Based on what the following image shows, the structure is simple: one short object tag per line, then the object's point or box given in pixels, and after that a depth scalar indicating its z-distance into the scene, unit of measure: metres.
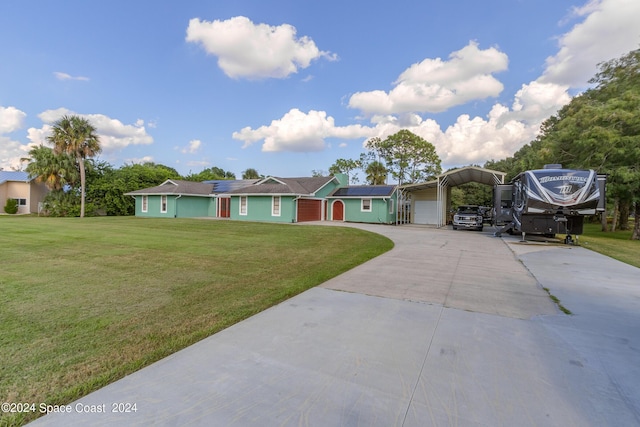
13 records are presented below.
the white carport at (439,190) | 19.39
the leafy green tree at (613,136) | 13.98
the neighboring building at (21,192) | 30.81
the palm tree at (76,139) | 23.83
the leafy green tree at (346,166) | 46.25
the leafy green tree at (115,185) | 28.45
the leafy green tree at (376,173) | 38.67
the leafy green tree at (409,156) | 39.53
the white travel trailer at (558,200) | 10.84
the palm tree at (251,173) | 57.44
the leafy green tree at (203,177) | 40.97
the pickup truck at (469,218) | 18.91
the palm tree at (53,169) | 25.80
